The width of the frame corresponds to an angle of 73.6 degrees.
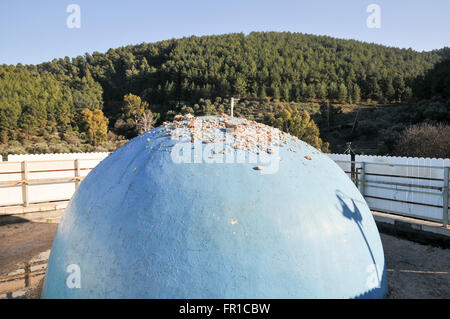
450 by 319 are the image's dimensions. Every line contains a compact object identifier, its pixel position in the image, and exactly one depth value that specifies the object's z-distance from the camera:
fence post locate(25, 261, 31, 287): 5.70
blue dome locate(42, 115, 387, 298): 2.66
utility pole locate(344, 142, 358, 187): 10.73
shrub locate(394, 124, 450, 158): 20.62
